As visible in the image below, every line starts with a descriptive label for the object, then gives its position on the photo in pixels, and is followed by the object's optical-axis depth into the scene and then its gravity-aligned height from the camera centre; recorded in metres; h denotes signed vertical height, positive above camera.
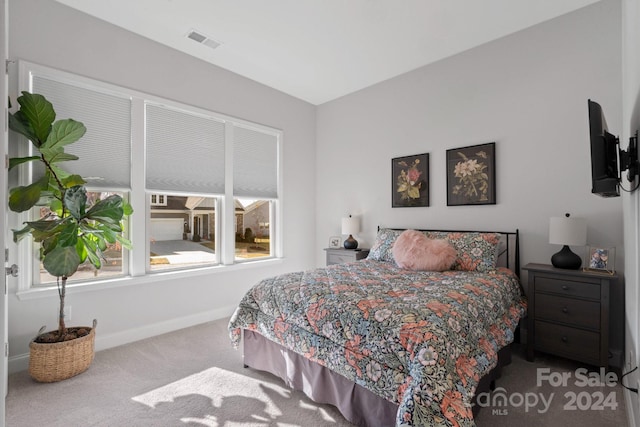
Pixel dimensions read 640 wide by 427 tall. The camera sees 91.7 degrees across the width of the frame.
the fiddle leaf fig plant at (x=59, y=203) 2.22 +0.09
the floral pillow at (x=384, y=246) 3.43 -0.36
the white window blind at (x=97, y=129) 2.69 +0.82
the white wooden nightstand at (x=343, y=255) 4.05 -0.53
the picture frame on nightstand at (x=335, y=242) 4.58 -0.40
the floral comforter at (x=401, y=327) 1.42 -0.67
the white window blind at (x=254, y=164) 4.01 +0.69
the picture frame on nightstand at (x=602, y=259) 2.48 -0.37
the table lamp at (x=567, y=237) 2.48 -0.19
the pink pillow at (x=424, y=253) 2.82 -0.37
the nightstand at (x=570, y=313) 2.30 -0.78
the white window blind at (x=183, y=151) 3.26 +0.72
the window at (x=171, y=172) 2.82 +0.47
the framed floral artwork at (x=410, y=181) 3.73 +0.42
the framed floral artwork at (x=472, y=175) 3.21 +0.42
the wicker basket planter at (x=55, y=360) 2.27 -1.07
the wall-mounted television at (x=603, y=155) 1.61 +0.31
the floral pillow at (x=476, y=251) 2.81 -0.34
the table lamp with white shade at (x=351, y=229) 4.21 -0.20
